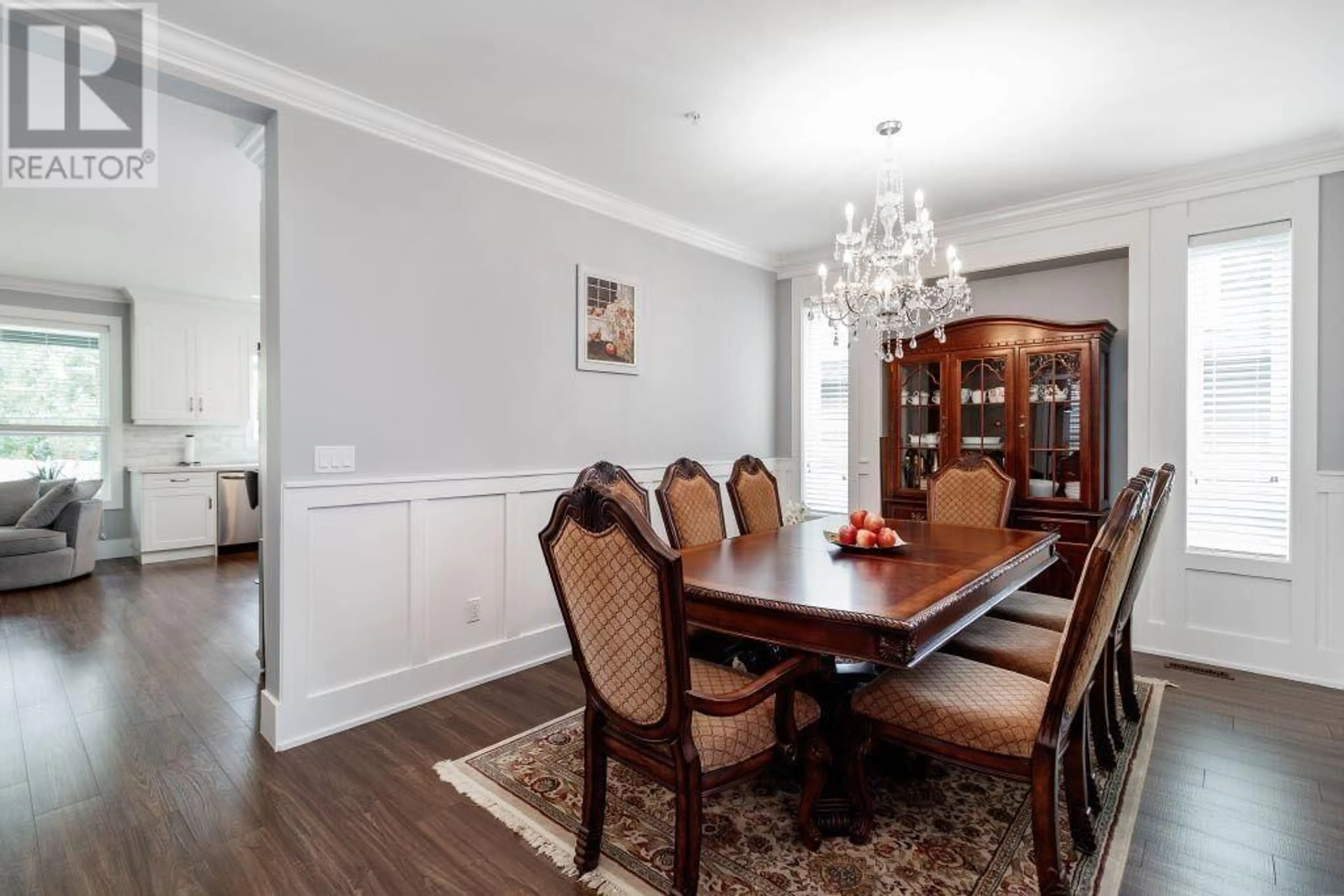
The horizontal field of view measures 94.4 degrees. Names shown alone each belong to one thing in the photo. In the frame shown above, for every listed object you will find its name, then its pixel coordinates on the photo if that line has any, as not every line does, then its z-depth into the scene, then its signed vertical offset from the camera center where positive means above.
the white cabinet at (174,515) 5.92 -0.71
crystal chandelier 2.64 +0.68
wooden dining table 1.60 -0.44
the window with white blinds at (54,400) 5.74 +0.41
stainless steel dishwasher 6.43 -0.71
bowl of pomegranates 2.43 -0.37
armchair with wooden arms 1.46 -0.61
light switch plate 2.59 -0.07
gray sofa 4.81 -0.87
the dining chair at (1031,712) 1.53 -0.73
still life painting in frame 3.66 +0.74
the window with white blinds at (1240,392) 3.19 +0.27
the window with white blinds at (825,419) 4.82 +0.19
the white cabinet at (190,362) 6.17 +0.83
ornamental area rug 1.72 -1.20
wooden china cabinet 3.61 +0.17
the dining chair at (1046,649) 2.16 -0.73
